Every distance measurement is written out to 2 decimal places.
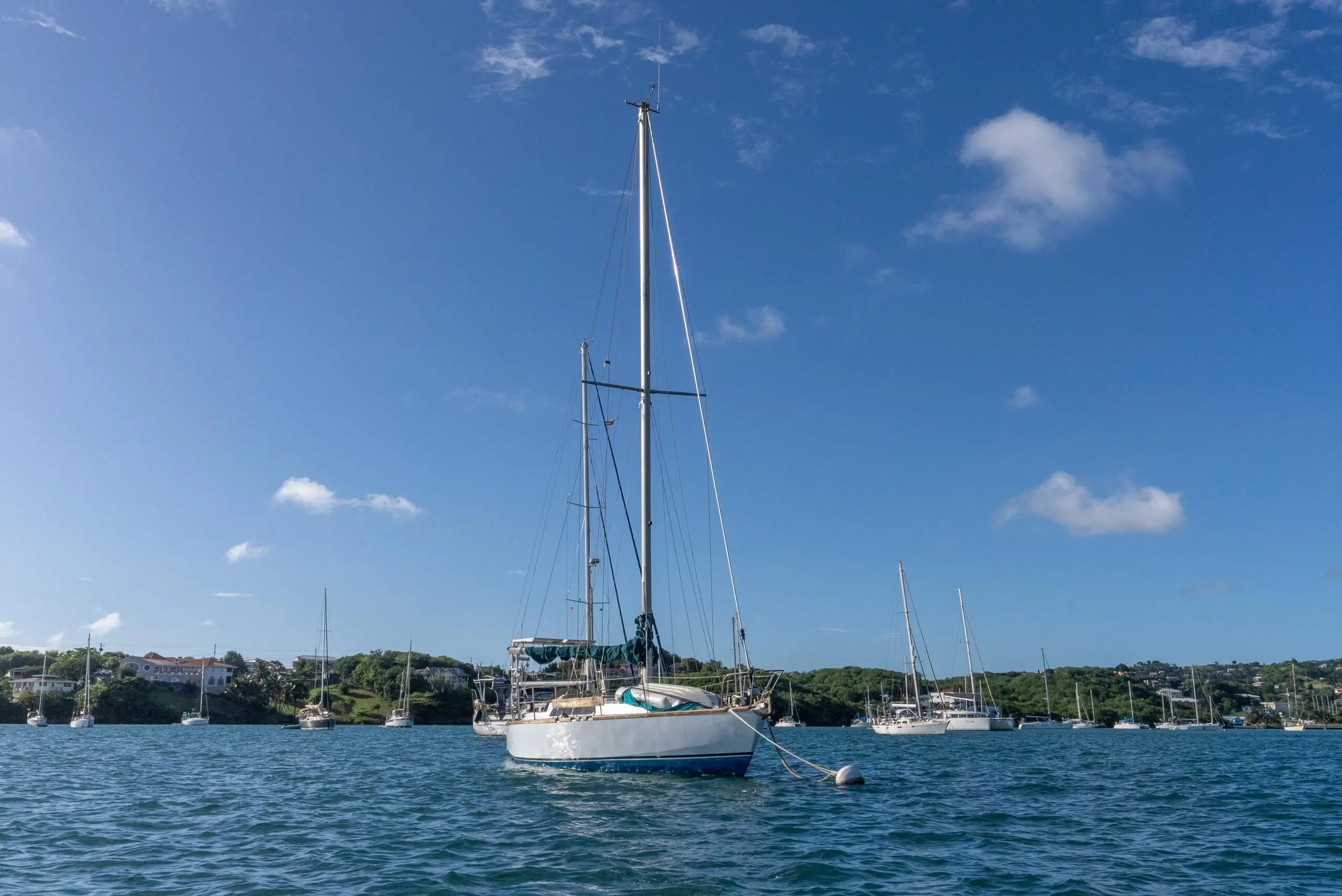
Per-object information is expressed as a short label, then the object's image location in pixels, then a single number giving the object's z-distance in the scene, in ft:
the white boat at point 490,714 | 251.60
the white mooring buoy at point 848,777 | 96.99
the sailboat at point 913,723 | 333.42
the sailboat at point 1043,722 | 468.34
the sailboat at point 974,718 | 385.09
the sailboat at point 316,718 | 353.72
